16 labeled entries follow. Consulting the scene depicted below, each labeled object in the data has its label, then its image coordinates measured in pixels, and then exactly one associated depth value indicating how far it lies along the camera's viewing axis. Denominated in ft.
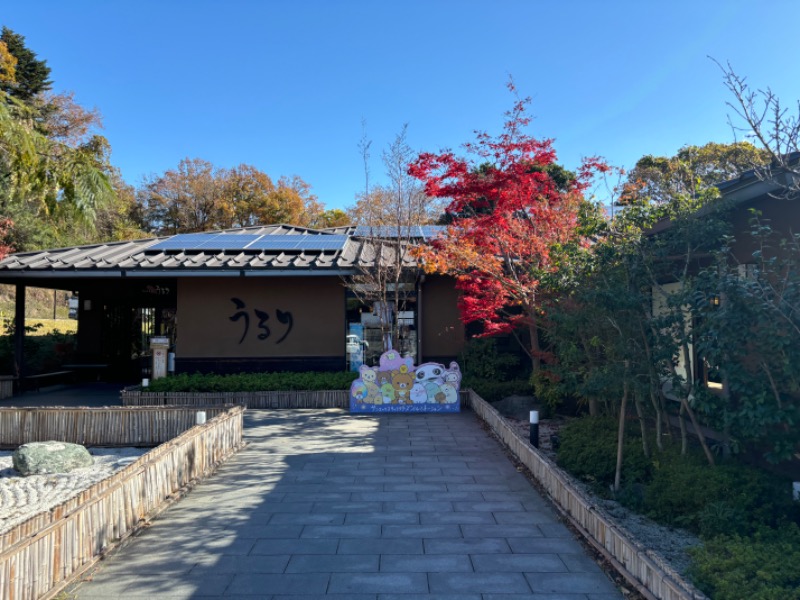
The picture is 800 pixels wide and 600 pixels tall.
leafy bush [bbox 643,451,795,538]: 16.07
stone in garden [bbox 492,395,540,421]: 36.44
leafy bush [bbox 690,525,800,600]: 11.48
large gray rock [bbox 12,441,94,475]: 25.29
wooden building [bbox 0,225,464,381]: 44.98
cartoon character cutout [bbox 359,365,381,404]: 37.81
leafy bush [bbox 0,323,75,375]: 52.47
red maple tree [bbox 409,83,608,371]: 34.27
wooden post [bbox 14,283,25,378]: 45.44
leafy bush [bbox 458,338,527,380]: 41.34
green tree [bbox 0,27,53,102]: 95.86
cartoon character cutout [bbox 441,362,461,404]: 38.14
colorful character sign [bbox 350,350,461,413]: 37.81
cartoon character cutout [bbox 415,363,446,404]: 38.09
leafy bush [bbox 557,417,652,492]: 21.26
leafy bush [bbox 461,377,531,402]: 38.58
